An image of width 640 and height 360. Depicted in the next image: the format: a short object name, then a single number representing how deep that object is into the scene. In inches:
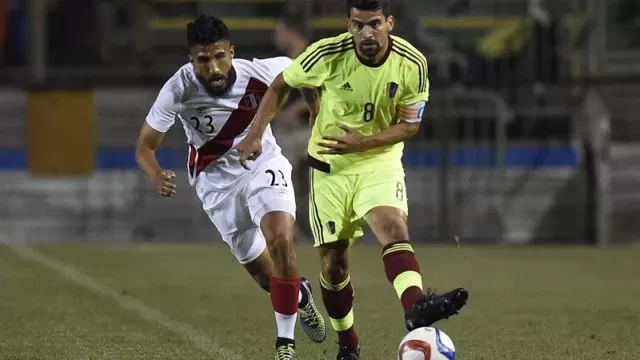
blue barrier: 1440.7
